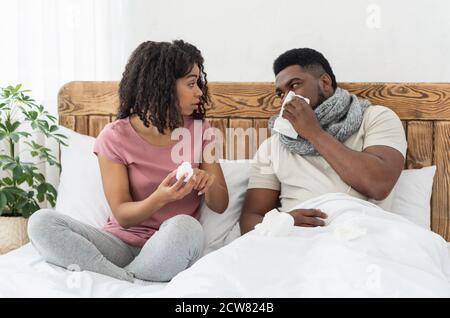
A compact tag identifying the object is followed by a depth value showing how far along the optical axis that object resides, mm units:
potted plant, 2078
